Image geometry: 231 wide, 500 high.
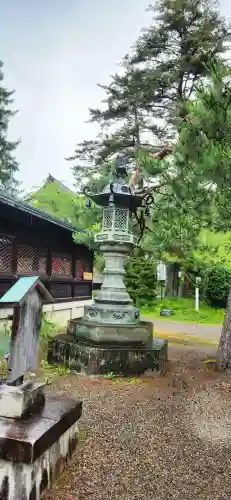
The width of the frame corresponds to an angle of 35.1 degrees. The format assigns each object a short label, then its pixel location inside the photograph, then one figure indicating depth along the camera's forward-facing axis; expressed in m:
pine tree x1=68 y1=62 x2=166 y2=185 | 16.42
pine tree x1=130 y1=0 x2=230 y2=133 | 14.12
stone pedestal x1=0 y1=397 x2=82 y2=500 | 2.22
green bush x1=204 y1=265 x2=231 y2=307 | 17.53
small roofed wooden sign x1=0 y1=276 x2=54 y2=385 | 2.60
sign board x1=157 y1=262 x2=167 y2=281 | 16.41
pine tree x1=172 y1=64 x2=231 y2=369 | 4.21
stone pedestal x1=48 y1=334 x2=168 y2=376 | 5.29
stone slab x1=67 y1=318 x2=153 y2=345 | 5.57
